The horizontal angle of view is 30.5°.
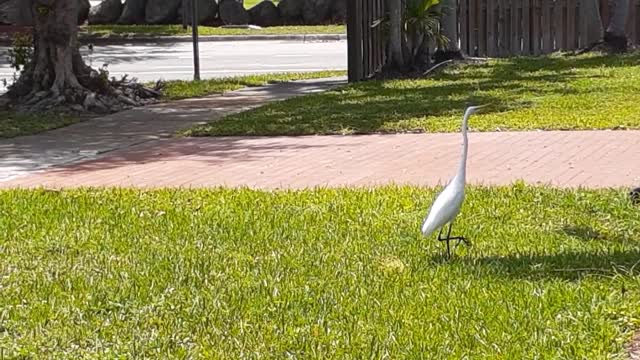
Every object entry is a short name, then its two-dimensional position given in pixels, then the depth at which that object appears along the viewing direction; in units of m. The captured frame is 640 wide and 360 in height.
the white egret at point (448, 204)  5.89
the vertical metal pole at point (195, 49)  19.16
